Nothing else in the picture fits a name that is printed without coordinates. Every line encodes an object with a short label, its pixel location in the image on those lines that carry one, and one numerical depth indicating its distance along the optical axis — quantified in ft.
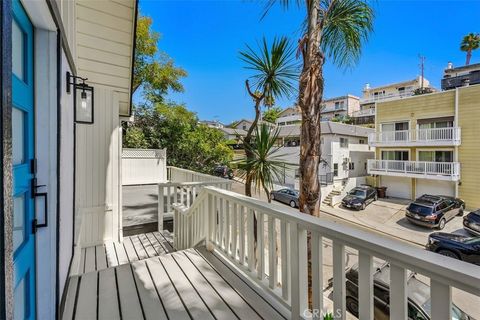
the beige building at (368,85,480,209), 39.50
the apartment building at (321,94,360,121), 107.86
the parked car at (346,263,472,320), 10.77
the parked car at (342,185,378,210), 44.11
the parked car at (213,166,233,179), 31.97
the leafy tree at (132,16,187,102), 39.11
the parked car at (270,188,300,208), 45.01
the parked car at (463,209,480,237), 28.99
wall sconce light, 8.50
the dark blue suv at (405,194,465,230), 32.76
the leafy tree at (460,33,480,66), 63.94
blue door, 3.45
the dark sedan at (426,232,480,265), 18.95
